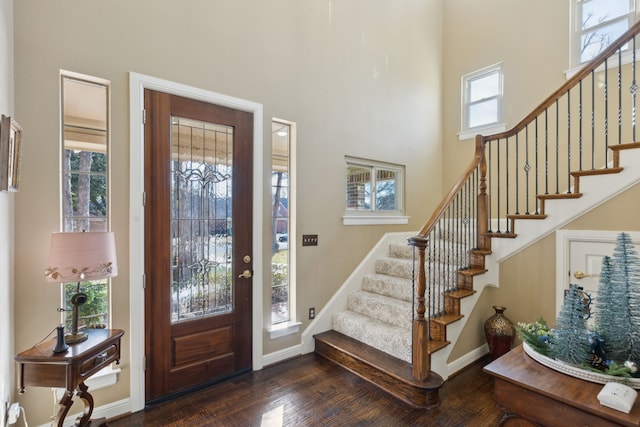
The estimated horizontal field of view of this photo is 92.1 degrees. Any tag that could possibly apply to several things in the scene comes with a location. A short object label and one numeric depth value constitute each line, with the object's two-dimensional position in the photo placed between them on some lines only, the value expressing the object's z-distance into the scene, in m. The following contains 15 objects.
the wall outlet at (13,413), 1.77
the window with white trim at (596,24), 3.43
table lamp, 1.71
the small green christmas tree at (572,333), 1.38
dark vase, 2.94
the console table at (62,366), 1.67
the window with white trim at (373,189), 3.78
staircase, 2.42
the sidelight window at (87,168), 2.18
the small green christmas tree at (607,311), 1.35
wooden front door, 2.40
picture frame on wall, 1.52
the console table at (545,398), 1.17
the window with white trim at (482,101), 4.29
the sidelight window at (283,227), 3.12
